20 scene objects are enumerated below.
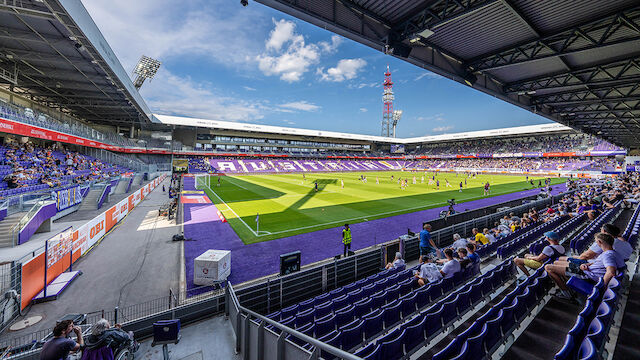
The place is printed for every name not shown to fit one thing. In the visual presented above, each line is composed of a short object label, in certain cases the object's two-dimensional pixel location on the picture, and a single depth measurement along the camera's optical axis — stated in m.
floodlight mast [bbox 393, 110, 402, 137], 135.50
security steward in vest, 10.63
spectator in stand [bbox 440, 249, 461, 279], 6.66
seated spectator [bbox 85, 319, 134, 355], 3.91
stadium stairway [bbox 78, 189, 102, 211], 18.12
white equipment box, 8.77
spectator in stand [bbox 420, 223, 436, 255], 9.34
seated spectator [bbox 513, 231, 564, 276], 6.50
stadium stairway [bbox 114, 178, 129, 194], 23.95
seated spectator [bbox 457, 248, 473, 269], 6.91
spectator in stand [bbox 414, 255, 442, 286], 6.60
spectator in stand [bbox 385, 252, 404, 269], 8.15
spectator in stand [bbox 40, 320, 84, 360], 3.84
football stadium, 4.55
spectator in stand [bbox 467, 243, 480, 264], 7.29
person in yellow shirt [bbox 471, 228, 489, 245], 10.16
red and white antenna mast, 115.62
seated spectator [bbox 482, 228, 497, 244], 10.31
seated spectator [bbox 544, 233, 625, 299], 4.61
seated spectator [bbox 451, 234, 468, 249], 9.09
